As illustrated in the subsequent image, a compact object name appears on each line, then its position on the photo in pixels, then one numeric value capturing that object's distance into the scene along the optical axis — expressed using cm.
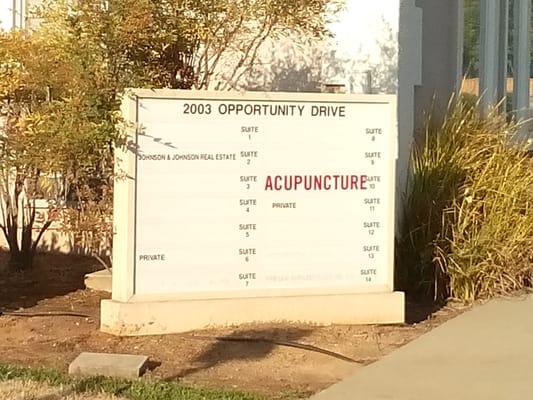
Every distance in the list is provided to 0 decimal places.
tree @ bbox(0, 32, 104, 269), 838
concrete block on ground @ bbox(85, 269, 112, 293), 1012
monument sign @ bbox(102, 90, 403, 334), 835
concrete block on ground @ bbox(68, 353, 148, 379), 712
